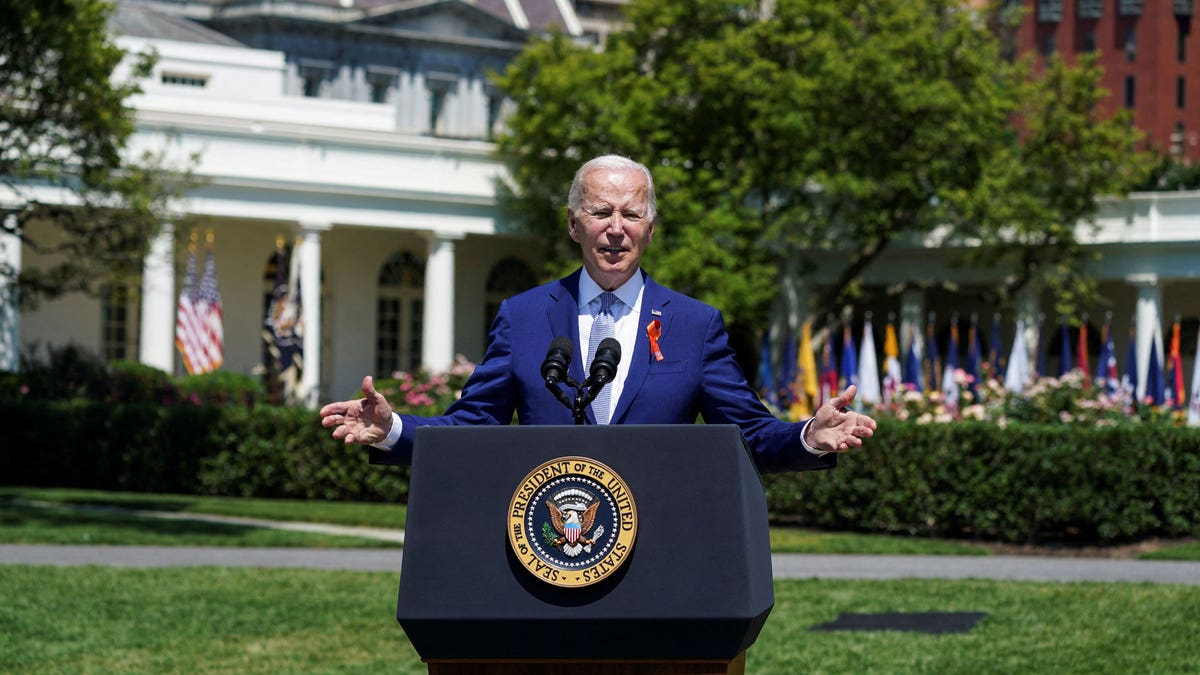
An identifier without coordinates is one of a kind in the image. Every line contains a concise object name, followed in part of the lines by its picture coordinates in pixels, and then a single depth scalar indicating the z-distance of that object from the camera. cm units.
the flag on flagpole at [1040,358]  3166
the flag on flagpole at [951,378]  2378
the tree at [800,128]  4019
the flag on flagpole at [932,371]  3469
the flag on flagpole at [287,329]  3600
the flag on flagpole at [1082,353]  3356
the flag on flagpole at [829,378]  3228
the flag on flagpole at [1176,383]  3027
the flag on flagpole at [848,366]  3281
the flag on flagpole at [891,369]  2738
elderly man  514
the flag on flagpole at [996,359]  3408
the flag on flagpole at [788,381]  3316
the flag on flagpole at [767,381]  3300
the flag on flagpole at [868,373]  3212
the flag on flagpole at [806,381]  3237
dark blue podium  436
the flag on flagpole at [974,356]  3152
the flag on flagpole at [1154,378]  2883
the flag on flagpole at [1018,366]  2862
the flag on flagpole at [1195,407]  2603
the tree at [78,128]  2250
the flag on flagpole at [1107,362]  2925
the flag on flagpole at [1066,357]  3262
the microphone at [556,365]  480
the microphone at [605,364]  471
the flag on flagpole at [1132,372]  2947
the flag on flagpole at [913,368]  3248
